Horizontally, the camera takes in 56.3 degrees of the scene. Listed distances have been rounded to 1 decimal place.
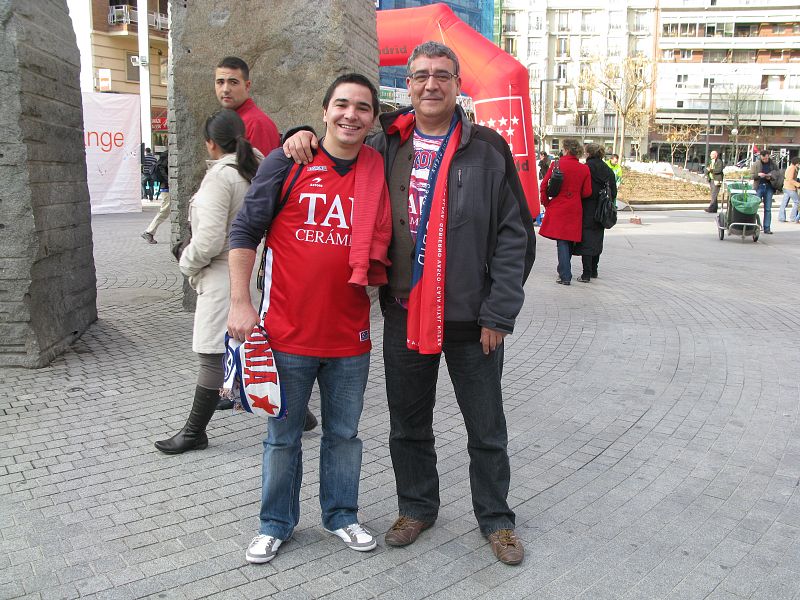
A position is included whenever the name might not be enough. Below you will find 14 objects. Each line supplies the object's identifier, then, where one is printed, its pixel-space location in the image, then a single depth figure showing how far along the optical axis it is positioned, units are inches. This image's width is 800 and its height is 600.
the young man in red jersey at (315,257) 114.8
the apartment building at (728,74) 2669.8
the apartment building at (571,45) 2940.5
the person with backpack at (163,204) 492.1
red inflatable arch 528.4
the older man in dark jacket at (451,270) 117.0
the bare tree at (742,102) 2591.0
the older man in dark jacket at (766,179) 654.5
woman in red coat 385.4
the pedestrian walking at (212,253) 151.9
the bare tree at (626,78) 1899.6
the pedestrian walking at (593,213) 393.7
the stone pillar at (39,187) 210.2
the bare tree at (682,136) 2379.4
